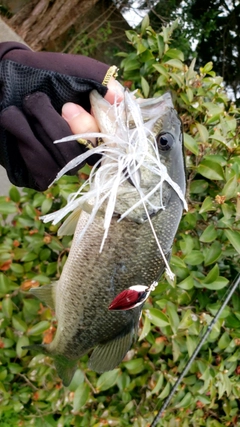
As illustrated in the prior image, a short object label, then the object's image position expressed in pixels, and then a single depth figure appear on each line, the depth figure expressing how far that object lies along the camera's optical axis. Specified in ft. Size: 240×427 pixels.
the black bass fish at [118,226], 0.79
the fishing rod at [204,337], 1.32
